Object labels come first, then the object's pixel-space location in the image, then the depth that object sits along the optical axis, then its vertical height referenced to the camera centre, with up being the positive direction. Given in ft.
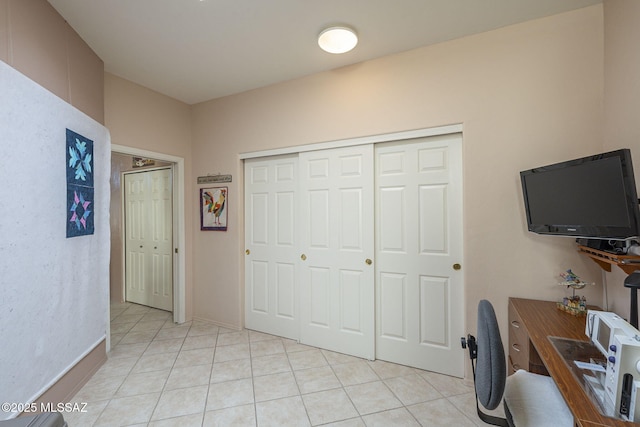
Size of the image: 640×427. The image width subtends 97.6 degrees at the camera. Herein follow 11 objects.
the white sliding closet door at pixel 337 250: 8.70 -1.14
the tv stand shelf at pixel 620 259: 4.39 -0.77
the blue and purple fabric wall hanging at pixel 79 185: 6.53 +0.79
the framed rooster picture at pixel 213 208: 11.22 +0.31
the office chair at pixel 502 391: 3.74 -2.73
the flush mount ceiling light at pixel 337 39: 6.94 +4.50
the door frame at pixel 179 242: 11.54 -1.07
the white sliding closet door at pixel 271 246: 10.16 -1.15
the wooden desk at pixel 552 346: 3.10 -2.12
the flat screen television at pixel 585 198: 4.23 +0.28
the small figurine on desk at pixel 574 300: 5.77 -1.83
